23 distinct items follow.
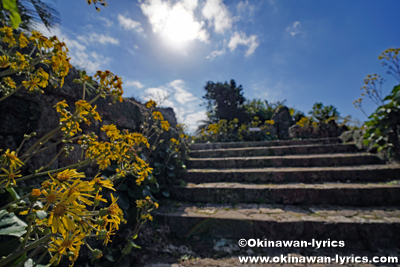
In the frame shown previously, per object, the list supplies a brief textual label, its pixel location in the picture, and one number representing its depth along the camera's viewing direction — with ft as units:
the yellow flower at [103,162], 3.10
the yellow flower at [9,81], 3.29
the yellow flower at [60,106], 2.83
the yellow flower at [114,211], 1.98
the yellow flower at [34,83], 3.07
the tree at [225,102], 36.16
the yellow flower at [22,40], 2.94
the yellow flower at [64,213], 1.57
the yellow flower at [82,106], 2.82
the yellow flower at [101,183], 2.09
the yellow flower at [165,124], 7.62
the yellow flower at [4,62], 2.84
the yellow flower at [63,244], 1.76
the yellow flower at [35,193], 1.63
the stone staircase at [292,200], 6.17
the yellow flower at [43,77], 3.03
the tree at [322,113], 21.93
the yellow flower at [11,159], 1.97
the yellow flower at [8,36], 2.81
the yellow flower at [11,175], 1.95
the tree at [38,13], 6.34
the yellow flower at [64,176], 1.75
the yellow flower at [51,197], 1.54
